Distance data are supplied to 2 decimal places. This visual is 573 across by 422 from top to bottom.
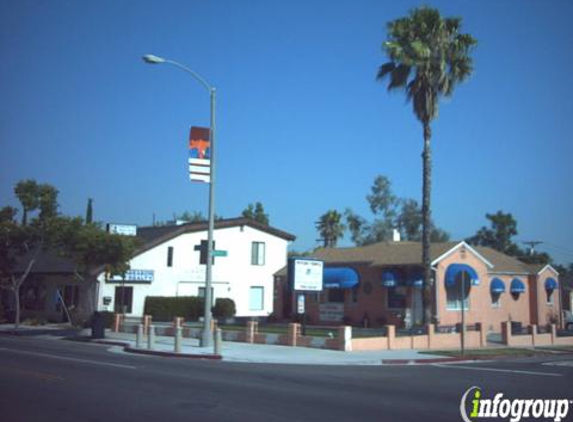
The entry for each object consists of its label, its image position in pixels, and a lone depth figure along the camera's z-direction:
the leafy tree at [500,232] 79.88
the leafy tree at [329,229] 76.00
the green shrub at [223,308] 43.59
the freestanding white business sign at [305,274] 28.27
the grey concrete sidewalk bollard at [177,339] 22.41
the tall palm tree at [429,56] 31.17
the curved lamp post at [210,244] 24.34
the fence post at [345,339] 23.91
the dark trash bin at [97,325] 28.77
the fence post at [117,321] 32.72
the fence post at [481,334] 28.52
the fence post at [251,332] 26.76
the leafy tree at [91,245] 31.95
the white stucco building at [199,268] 40.78
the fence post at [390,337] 25.21
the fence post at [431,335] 26.52
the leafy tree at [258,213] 81.38
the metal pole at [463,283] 22.61
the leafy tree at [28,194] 34.50
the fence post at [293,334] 25.27
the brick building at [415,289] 36.88
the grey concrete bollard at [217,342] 22.00
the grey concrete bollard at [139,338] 24.39
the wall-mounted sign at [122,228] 41.78
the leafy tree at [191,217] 88.36
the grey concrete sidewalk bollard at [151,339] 23.25
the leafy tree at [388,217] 77.56
